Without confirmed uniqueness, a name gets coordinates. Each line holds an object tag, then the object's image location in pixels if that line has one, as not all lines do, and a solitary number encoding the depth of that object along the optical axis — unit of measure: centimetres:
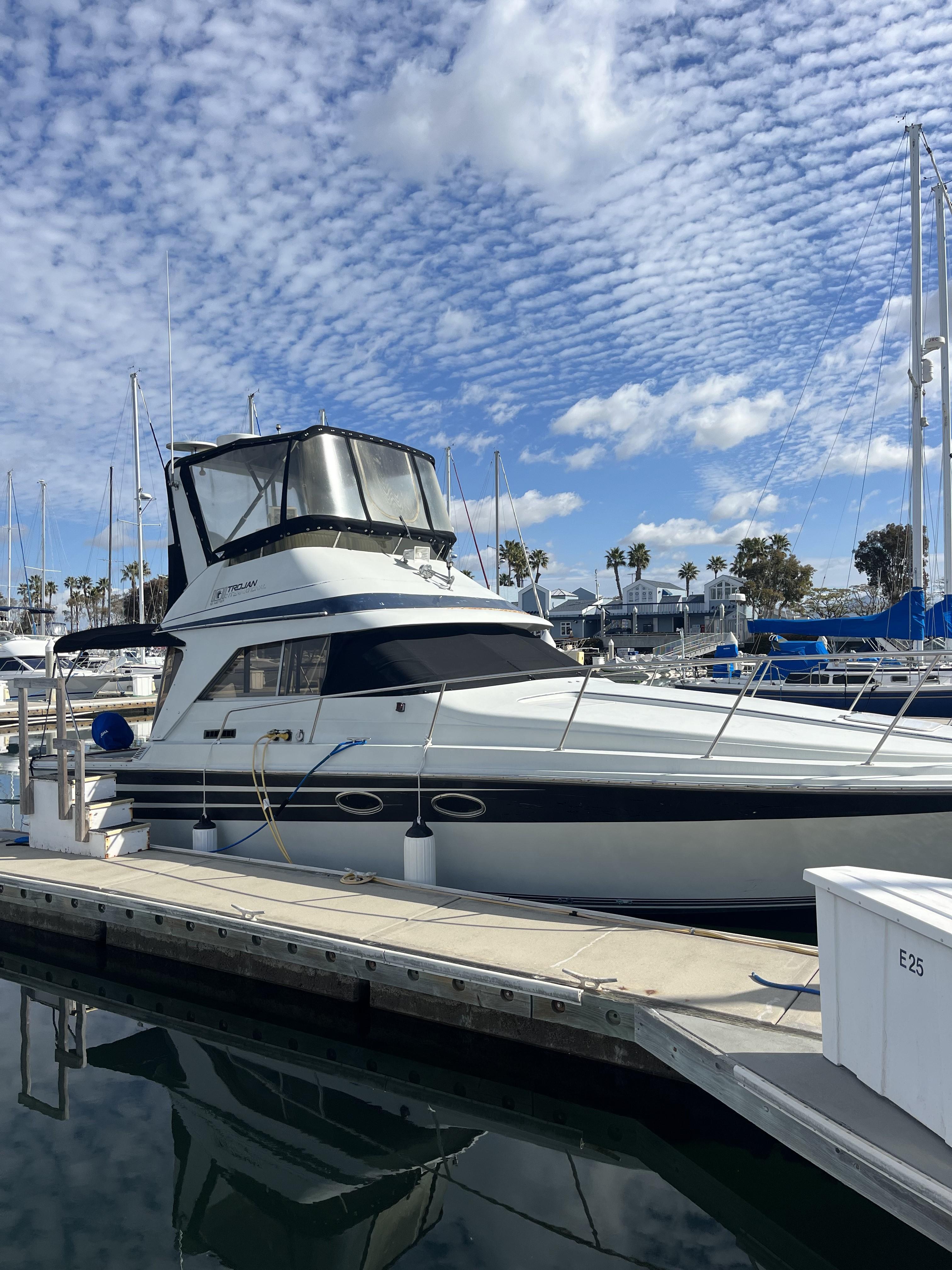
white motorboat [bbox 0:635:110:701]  2658
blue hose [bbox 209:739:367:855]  650
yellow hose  685
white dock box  297
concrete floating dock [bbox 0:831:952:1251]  326
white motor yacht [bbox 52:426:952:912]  523
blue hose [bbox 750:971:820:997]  427
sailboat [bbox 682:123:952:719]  1559
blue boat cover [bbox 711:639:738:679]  1917
